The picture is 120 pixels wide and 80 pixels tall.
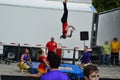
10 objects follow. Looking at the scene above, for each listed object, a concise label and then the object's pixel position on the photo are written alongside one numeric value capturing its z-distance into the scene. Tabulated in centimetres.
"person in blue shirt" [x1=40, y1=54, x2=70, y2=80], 723
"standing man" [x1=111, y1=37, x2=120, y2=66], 3008
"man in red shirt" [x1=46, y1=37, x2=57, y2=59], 2618
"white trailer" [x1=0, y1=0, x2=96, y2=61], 3027
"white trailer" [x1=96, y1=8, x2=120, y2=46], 3222
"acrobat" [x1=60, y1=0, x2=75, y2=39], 2336
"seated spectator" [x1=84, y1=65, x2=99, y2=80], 637
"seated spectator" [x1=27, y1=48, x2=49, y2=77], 1697
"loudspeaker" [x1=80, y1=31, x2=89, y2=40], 2836
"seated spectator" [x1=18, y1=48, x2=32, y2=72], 2265
